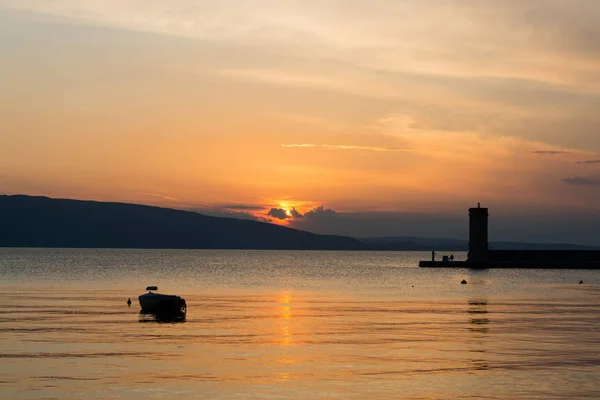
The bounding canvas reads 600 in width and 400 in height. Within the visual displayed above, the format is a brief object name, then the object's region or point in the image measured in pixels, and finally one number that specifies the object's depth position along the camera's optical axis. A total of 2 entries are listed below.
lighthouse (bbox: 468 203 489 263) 181.50
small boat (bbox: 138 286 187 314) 71.69
